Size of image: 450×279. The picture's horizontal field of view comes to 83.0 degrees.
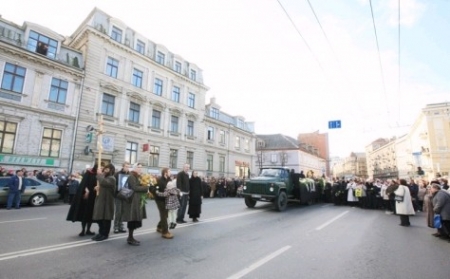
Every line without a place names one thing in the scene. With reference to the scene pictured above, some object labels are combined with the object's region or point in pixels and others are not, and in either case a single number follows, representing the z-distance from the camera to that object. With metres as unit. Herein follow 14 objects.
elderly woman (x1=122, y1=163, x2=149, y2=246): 6.04
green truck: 13.02
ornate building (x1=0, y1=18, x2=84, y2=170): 17.61
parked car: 12.32
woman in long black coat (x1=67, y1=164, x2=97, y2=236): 6.63
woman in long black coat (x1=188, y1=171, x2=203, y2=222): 9.50
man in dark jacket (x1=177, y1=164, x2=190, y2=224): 9.04
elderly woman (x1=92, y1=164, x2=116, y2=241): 6.27
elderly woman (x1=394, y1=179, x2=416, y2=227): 9.76
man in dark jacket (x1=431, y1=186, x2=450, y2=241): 7.43
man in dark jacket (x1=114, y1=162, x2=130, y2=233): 6.71
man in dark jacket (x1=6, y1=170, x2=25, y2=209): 12.08
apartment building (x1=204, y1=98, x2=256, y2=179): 35.66
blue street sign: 20.46
